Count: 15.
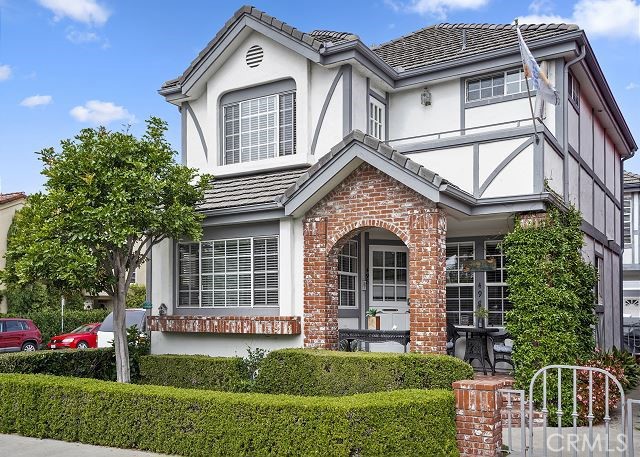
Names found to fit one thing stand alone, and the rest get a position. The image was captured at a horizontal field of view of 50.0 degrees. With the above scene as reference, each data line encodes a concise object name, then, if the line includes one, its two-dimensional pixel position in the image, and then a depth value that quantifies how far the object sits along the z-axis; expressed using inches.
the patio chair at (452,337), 504.4
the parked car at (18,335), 981.2
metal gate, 354.3
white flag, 420.8
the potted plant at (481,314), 531.2
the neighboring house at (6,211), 1364.4
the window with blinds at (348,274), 534.3
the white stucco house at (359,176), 450.9
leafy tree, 453.6
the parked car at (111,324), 823.6
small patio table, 491.5
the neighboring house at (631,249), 1037.2
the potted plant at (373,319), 513.0
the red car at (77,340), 940.0
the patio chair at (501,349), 489.7
